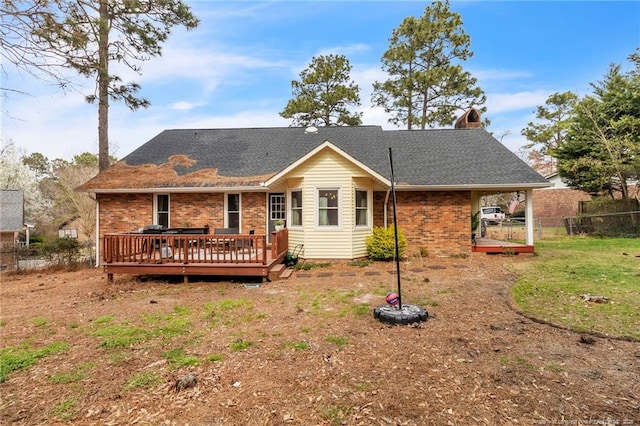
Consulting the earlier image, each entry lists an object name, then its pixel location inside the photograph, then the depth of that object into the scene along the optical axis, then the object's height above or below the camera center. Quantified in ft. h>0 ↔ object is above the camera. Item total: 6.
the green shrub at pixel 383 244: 34.22 -3.02
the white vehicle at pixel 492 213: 80.84 +0.35
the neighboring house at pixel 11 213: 66.09 +2.45
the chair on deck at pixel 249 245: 26.50 -2.38
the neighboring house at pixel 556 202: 85.51 +3.14
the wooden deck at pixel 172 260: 26.55 -3.42
